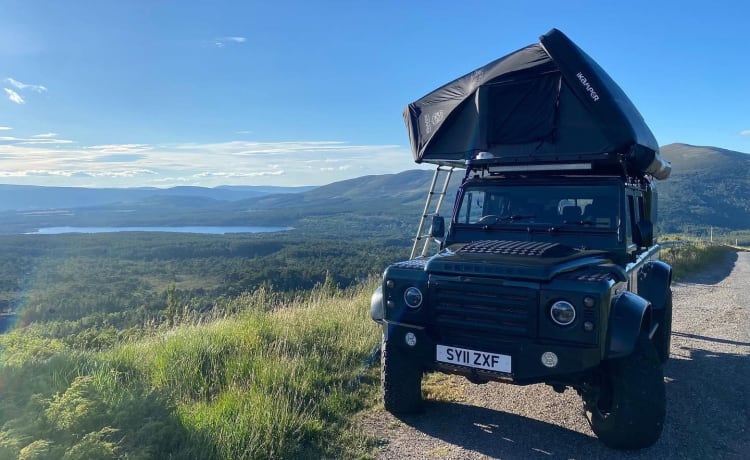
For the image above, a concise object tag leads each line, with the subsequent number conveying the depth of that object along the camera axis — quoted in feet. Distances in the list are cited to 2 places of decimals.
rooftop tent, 17.61
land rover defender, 12.56
